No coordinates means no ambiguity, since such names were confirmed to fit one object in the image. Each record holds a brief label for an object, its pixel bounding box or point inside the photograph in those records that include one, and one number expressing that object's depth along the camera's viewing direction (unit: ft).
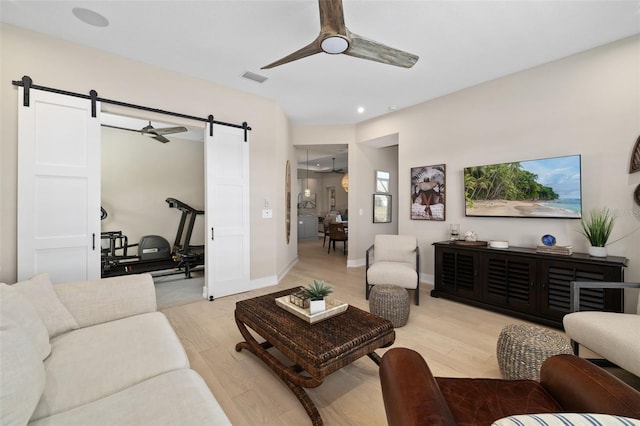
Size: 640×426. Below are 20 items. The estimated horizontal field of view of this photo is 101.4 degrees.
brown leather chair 2.93
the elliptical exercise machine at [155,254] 14.40
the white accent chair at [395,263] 11.14
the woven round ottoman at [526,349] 5.59
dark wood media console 8.29
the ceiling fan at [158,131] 13.89
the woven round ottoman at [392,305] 9.04
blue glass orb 9.71
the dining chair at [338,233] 24.14
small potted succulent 6.28
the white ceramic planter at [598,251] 8.70
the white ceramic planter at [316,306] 6.25
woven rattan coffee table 4.98
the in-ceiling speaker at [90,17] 7.63
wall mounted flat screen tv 9.75
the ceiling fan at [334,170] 35.16
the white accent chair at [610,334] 5.05
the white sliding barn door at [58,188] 8.25
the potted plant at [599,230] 8.73
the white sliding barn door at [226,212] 12.06
